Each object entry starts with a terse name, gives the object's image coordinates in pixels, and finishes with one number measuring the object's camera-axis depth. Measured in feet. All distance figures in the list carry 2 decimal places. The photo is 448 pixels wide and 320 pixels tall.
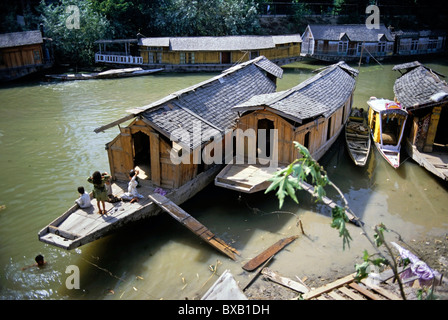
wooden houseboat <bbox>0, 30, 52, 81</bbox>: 101.24
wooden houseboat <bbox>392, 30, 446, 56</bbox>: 141.49
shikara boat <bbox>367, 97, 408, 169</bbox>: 55.62
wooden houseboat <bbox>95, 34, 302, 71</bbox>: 116.06
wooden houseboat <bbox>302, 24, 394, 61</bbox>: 130.41
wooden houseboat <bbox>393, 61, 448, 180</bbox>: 50.62
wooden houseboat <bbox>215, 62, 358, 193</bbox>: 43.96
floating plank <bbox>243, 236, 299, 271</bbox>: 34.81
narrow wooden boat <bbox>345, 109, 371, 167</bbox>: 55.01
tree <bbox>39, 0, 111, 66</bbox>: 116.26
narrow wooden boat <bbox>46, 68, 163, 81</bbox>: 105.40
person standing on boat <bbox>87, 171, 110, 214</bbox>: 36.04
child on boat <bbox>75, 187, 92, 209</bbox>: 37.32
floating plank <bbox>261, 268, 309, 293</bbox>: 31.93
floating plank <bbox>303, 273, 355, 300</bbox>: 29.35
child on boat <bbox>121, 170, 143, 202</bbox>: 39.19
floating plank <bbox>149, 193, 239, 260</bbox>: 36.29
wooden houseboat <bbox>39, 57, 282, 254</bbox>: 35.40
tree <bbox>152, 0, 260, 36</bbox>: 129.90
